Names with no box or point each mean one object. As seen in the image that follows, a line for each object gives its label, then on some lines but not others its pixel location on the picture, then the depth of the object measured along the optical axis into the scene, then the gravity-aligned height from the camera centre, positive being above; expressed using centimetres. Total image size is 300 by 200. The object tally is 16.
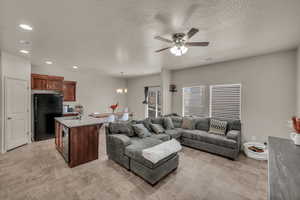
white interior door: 367 -45
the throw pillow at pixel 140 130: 343 -87
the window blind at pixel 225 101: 415 -6
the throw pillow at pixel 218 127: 389 -85
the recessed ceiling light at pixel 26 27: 218 +123
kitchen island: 285 -100
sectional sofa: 241 -111
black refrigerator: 443 -53
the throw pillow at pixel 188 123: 452 -85
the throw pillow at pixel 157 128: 392 -93
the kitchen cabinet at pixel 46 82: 457 +59
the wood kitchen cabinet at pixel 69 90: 571 +36
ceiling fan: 222 +97
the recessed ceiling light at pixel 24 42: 282 +124
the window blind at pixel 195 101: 490 -9
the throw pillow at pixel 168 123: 443 -85
